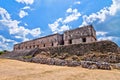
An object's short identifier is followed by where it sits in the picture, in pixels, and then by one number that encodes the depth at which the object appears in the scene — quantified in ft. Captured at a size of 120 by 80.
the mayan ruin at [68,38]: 55.22
